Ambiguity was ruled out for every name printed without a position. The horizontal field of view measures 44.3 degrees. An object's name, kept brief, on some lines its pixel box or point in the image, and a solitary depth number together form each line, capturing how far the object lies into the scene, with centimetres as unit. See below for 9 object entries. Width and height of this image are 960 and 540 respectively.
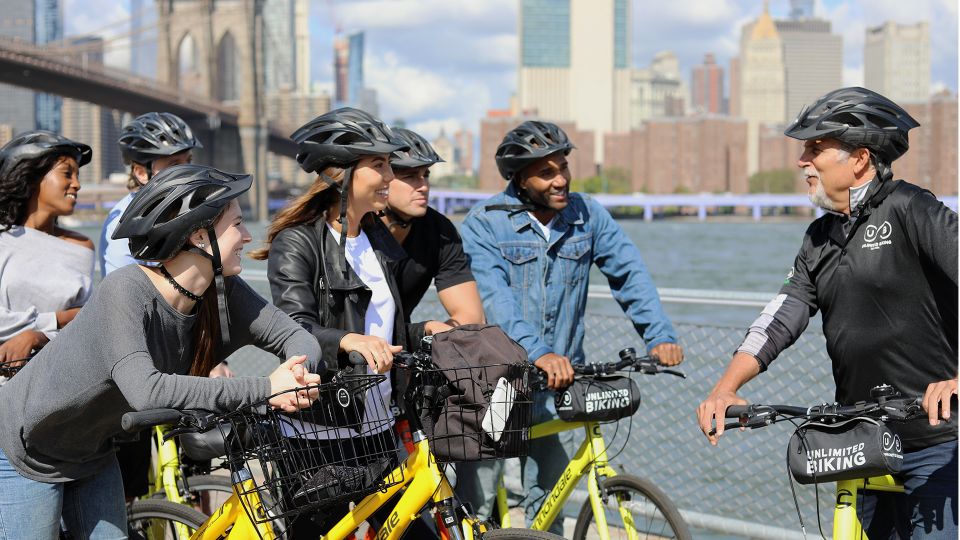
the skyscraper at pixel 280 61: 9269
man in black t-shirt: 371
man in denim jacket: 404
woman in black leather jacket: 315
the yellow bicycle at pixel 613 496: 349
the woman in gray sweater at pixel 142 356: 245
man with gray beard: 269
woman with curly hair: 371
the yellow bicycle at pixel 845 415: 246
